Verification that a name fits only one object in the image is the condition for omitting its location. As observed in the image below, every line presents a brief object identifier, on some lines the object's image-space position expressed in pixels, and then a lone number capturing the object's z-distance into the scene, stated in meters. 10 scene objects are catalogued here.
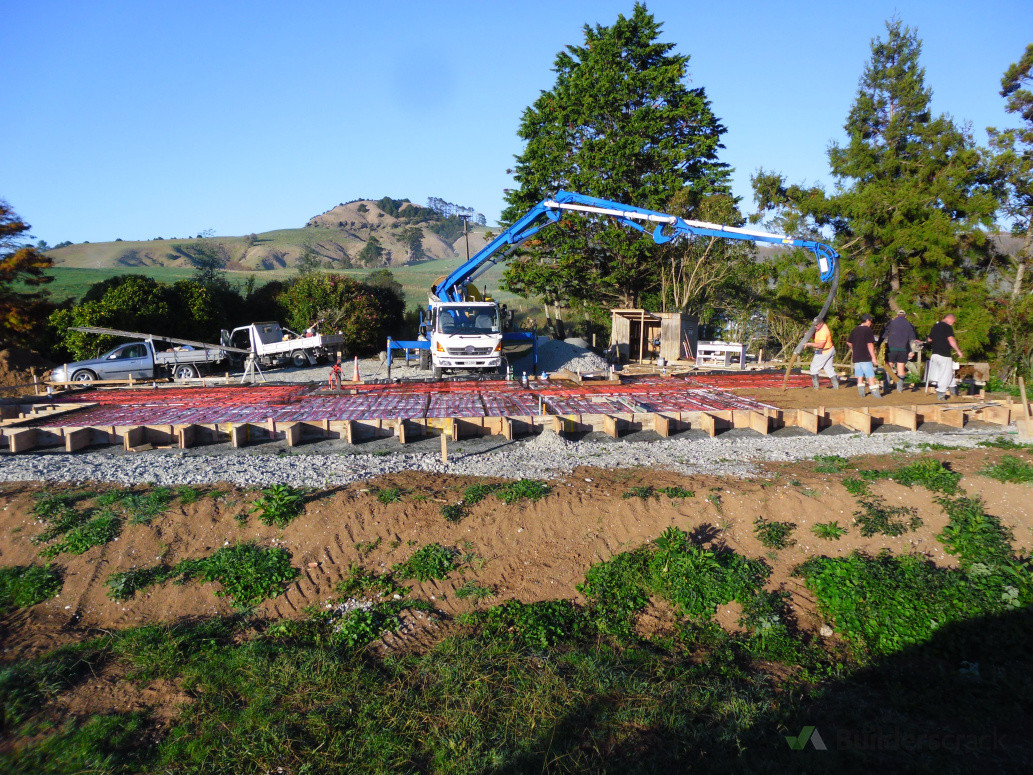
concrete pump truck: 14.55
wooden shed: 21.67
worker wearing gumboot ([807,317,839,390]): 11.74
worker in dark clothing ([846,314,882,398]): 11.12
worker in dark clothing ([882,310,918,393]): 11.32
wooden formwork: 9.69
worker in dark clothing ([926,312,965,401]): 10.97
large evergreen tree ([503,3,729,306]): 25.12
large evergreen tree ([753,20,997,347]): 17.80
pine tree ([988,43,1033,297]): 16.91
